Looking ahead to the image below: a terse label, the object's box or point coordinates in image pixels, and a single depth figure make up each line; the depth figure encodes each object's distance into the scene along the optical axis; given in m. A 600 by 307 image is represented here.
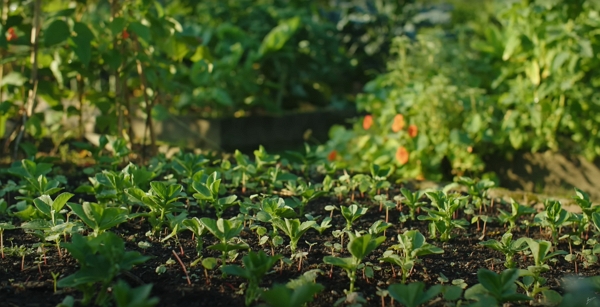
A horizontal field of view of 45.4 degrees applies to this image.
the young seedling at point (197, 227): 2.04
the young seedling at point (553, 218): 2.30
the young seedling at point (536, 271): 1.85
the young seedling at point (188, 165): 2.77
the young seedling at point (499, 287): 1.66
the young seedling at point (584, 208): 2.33
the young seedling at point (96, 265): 1.66
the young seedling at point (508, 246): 2.04
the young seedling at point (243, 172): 2.84
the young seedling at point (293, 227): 2.04
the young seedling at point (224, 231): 1.91
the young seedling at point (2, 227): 2.07
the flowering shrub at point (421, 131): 3.94
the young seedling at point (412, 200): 2.48
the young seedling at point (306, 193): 2.42
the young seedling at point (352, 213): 2.23
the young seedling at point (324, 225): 2.18
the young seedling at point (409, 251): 1.92
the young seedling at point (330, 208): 2.43
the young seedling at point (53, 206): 2.11
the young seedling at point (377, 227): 2.04
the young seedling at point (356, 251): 1.81
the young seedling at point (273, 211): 2.13
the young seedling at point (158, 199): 2.20
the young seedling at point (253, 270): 1.69
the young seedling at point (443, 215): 2.29
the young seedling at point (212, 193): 2.27
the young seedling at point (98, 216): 1.93
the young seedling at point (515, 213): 2.41
